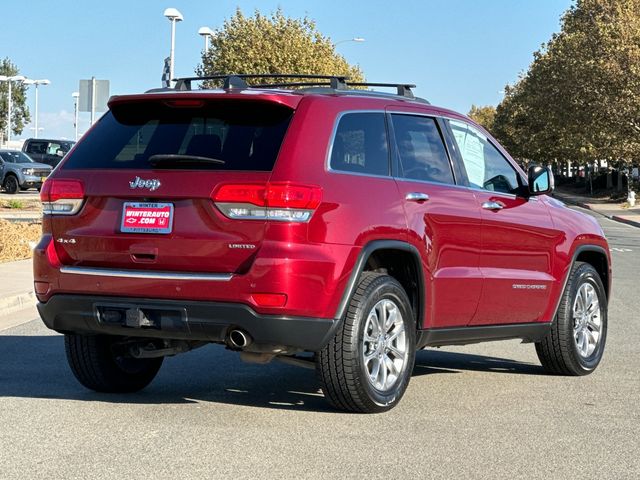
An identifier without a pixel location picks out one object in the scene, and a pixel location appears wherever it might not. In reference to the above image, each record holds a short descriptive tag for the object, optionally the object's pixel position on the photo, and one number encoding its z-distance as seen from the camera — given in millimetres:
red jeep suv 6387
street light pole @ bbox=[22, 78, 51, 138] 98000
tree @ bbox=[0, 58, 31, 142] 116938
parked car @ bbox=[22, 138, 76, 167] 56719
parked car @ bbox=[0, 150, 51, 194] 47375
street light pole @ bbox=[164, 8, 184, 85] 36312
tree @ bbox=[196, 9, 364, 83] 52062
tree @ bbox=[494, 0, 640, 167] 57875
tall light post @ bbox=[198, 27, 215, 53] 46094
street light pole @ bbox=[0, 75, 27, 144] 80469
